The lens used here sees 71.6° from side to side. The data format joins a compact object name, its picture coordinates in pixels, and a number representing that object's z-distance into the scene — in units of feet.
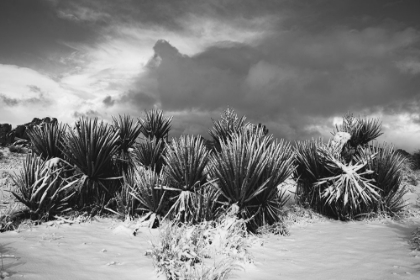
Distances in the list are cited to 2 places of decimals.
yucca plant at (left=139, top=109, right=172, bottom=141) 32.32
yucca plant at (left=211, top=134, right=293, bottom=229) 18.79
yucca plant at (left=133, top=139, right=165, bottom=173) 25.89
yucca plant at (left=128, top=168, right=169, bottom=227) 19.97
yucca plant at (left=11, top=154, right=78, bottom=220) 19.51
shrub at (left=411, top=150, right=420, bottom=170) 60.91
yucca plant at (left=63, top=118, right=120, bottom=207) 22.24
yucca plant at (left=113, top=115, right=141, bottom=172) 28.04
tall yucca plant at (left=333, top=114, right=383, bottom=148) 32.37
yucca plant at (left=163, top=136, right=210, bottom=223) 19.69
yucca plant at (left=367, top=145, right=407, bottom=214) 26.25
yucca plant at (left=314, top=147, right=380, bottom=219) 24.73
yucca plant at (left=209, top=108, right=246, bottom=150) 32.58
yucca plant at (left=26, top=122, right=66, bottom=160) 24.62
